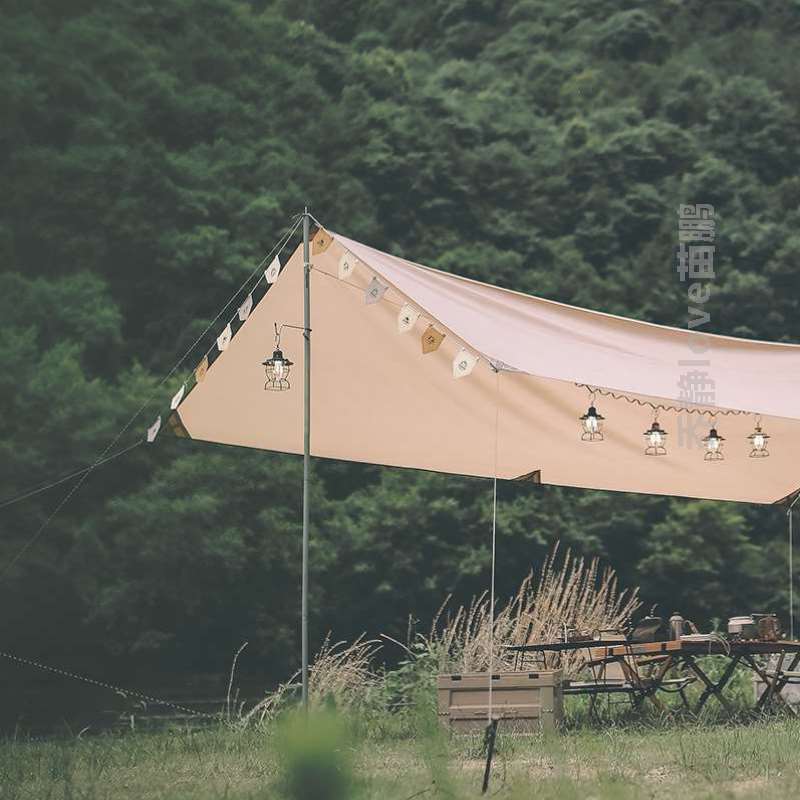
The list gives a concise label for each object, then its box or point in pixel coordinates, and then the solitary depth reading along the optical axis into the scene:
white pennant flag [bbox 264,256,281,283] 11.26
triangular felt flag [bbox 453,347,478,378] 9.80
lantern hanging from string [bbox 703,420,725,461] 12.50
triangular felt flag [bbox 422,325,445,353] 10.40
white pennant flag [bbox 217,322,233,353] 11.40
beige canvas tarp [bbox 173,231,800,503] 11.00
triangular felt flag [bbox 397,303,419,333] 10.46
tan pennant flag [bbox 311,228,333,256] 10.95
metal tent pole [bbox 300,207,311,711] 10.08
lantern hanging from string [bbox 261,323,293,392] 11.48
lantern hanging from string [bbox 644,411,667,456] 12.22
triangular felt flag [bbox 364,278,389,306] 10.44
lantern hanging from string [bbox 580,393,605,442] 11.44
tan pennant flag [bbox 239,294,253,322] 11.25
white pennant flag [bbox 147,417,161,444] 11.91
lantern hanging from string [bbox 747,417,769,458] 12.65
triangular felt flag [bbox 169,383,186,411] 12.29
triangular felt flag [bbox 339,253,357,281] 10.77
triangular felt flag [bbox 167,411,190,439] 12.90
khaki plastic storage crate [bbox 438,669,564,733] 11.71
